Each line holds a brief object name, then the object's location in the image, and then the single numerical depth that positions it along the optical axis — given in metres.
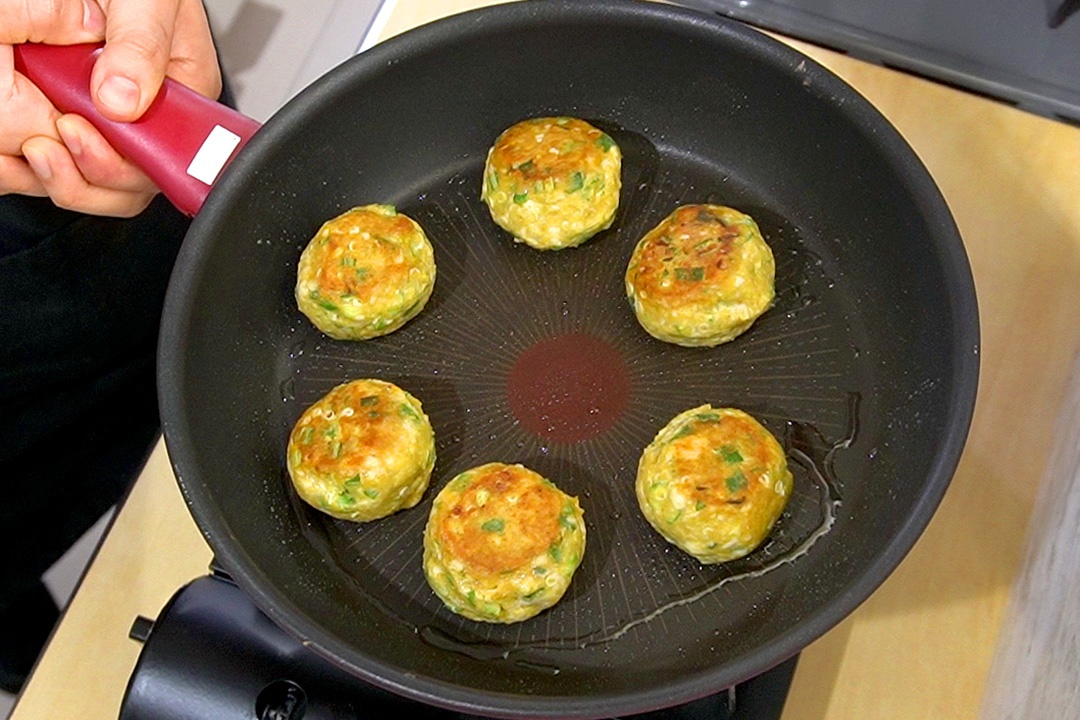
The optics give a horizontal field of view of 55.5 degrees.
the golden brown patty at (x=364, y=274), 0.92
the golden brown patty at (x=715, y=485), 0.84
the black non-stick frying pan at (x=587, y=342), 0.85
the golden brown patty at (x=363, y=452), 0.86
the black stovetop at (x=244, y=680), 0.79
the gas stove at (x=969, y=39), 1.07
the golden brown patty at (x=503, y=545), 0.83
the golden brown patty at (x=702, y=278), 0.91
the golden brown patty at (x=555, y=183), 0.95
